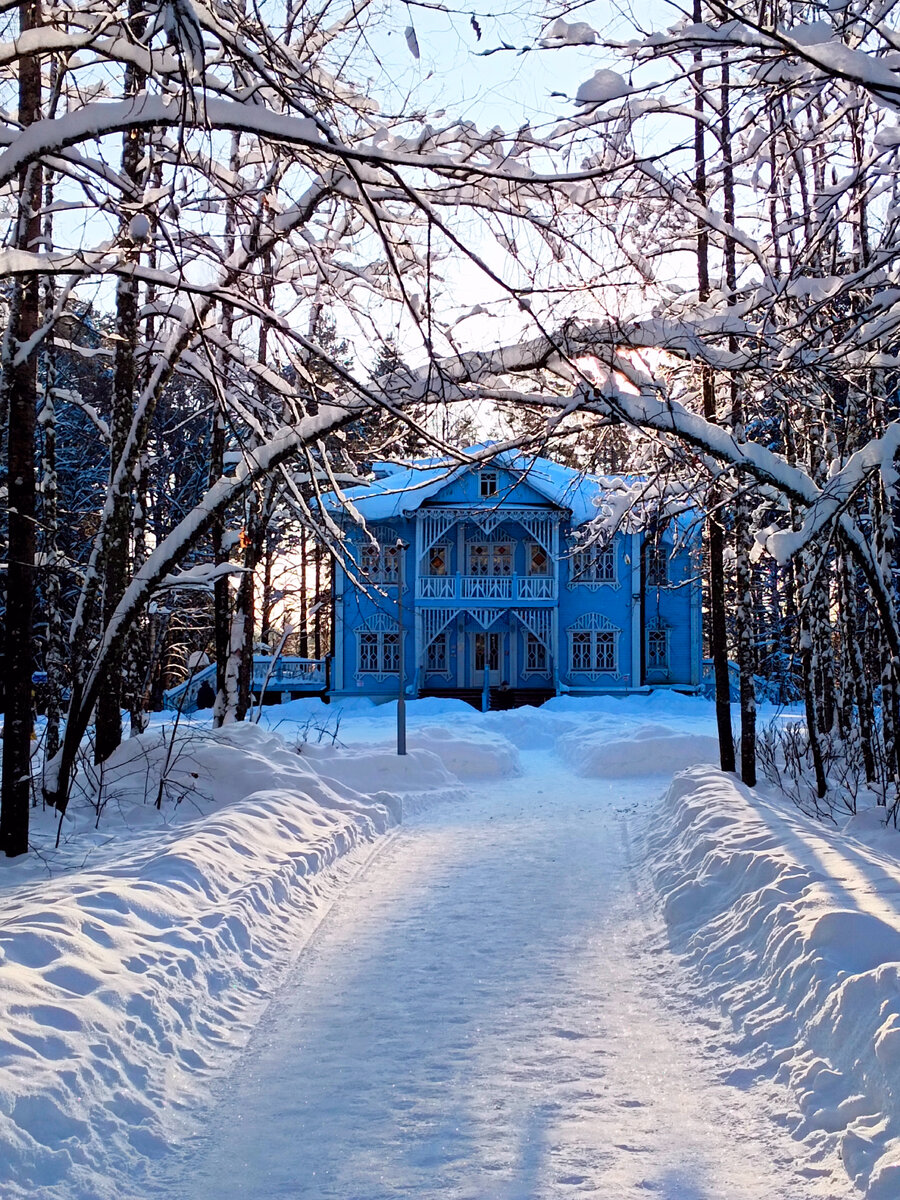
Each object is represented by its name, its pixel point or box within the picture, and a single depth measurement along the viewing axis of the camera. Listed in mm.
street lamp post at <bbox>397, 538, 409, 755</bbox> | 16109
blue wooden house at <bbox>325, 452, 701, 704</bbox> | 34469
